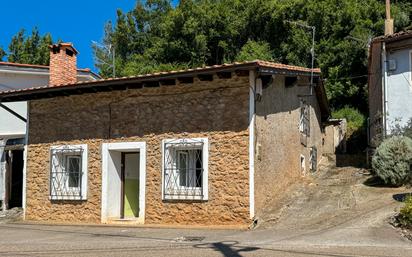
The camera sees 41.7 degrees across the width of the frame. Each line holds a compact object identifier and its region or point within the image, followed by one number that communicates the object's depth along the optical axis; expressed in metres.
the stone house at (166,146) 12.62
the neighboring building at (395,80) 16.12
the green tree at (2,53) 39.58
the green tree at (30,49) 38.08
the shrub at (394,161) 14.01
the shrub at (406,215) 10.25
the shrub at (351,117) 27.73
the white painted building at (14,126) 17.67
